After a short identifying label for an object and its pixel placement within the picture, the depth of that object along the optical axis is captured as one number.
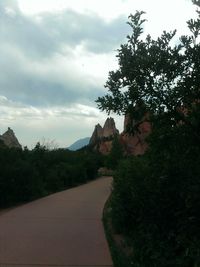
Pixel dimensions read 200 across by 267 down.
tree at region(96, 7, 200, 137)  3.47
